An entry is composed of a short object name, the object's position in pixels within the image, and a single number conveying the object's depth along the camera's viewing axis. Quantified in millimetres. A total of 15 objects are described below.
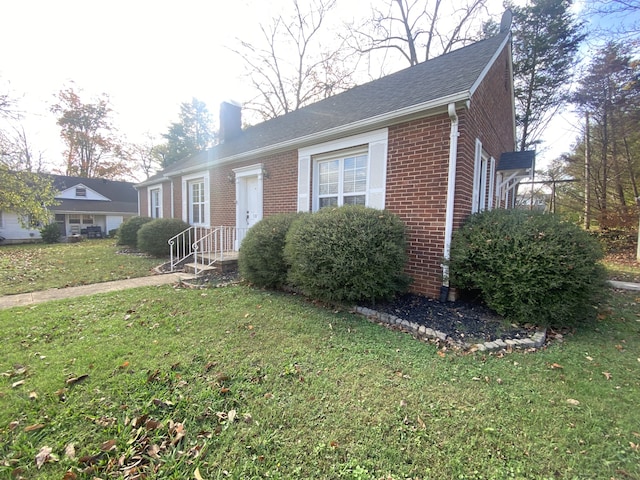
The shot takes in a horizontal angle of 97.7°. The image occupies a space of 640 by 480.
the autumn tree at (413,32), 15070
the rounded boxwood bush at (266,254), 5457
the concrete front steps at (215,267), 7008
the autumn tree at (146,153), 30719
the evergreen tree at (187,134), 28406
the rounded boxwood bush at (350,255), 4219
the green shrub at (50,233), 17656
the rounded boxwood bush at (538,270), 3703
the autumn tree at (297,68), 16703
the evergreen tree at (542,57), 14625
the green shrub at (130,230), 12391
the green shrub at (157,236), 9852
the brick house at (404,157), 4891
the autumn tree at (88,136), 26281
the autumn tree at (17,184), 8500
